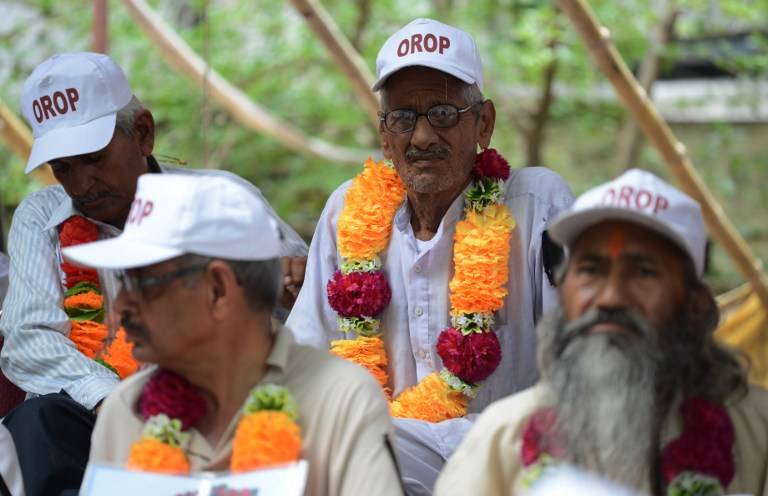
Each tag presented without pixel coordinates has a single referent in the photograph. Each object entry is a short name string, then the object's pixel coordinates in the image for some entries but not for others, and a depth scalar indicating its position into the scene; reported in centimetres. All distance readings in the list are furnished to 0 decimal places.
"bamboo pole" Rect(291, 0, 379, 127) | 644
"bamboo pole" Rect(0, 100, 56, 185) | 666
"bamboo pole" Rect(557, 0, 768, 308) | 621
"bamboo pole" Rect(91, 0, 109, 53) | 664
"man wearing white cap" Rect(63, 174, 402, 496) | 293
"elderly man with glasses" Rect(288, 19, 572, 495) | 408
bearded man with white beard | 273
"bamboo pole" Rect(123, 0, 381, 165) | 748
